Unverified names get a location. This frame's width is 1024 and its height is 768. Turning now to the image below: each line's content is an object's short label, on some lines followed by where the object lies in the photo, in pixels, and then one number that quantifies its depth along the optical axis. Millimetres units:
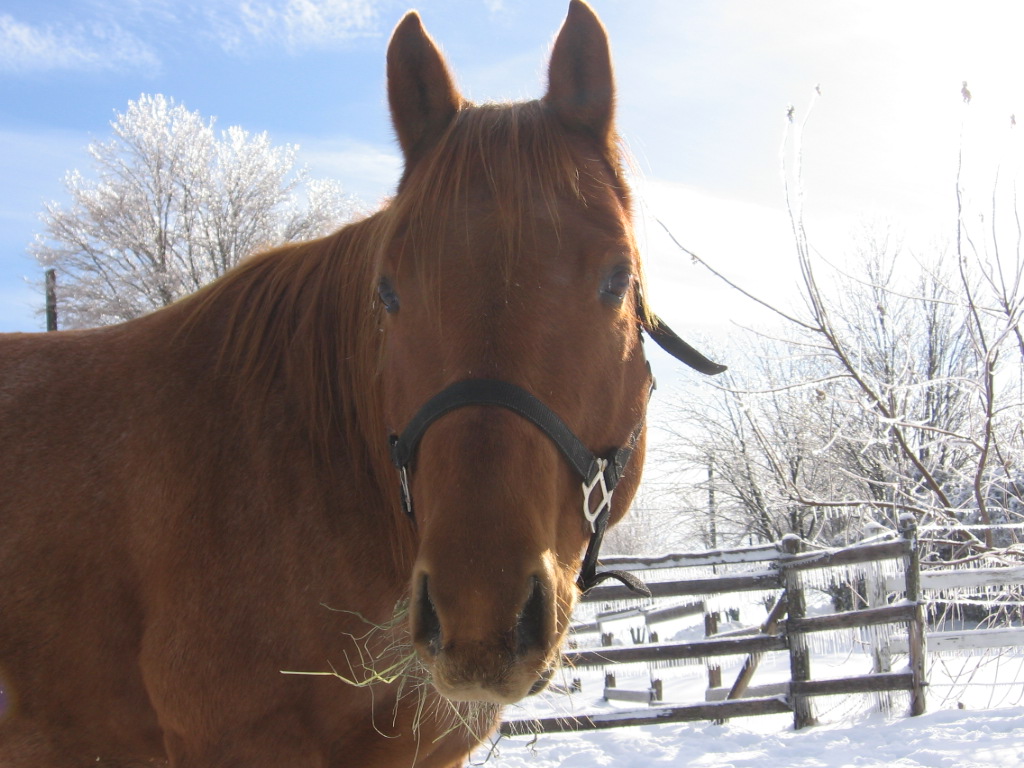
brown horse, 1750
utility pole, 20906
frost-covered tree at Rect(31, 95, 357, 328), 21641
